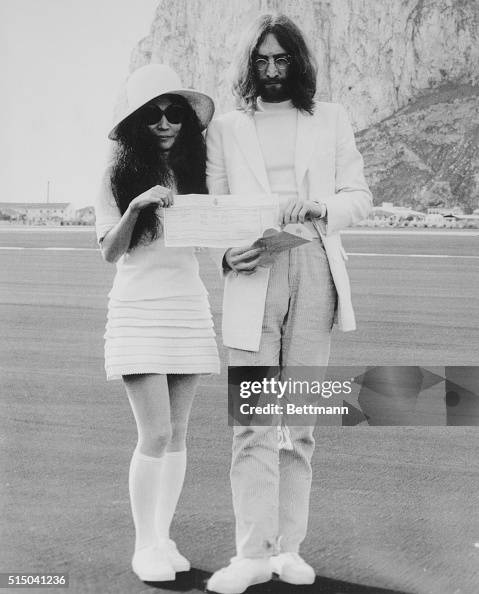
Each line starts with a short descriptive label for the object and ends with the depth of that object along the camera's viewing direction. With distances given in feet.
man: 8.53
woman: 8.63
